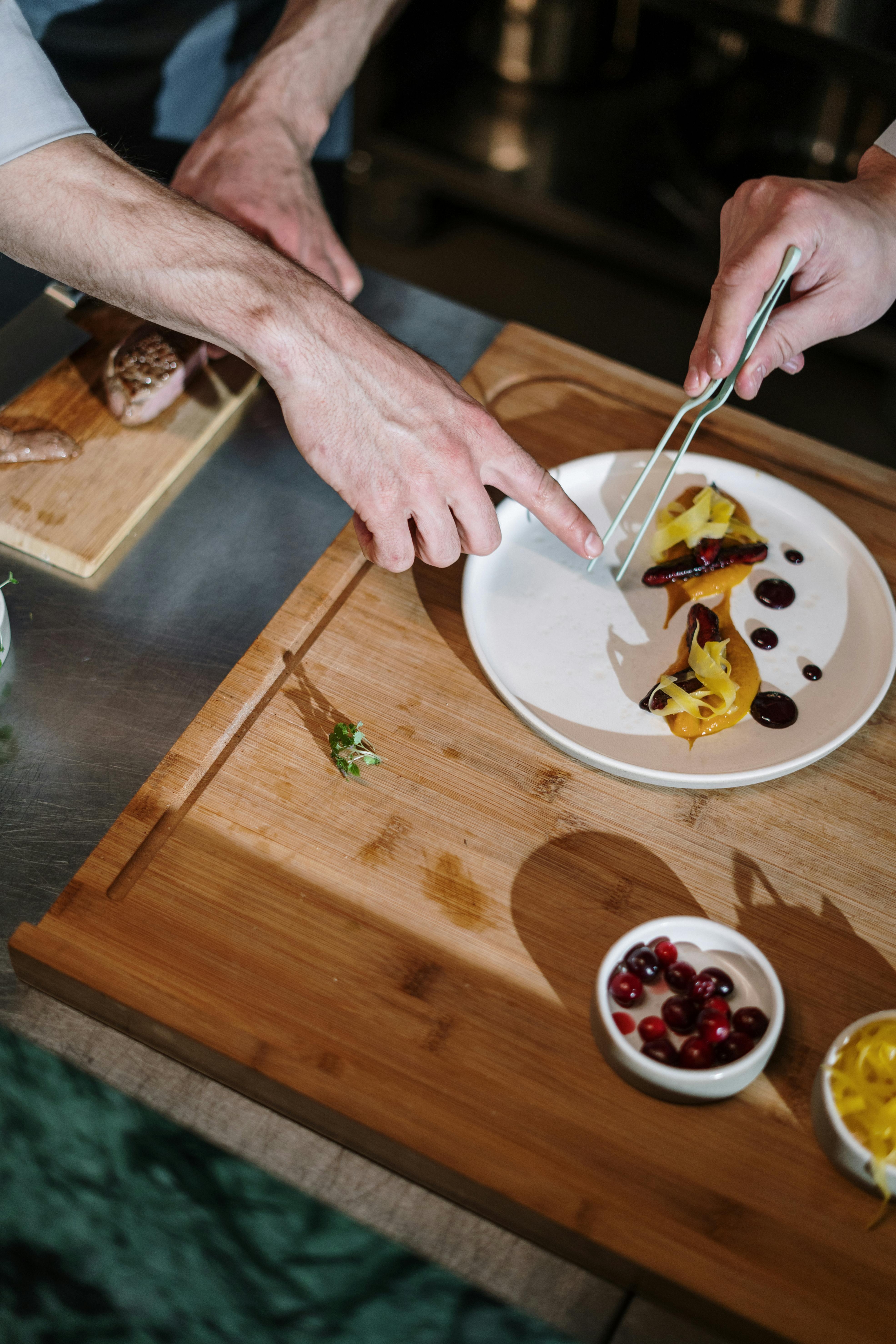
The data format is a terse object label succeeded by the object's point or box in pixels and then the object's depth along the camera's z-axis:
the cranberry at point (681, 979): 0.97
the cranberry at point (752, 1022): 0.95
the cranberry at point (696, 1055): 0.94
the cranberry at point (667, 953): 0.99
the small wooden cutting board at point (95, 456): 1.32
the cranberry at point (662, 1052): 0.95
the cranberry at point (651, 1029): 0.96
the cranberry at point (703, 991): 0.97
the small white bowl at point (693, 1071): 0.92
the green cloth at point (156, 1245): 1.00
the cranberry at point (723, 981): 0.98
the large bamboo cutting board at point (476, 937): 0.92
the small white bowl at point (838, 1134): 0.89
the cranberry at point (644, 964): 0.97
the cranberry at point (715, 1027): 0.94
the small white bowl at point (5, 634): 1.20
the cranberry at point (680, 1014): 0.96
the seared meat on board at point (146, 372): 1.39
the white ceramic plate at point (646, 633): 1.17
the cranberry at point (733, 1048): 0.94
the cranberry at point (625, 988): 0.97
